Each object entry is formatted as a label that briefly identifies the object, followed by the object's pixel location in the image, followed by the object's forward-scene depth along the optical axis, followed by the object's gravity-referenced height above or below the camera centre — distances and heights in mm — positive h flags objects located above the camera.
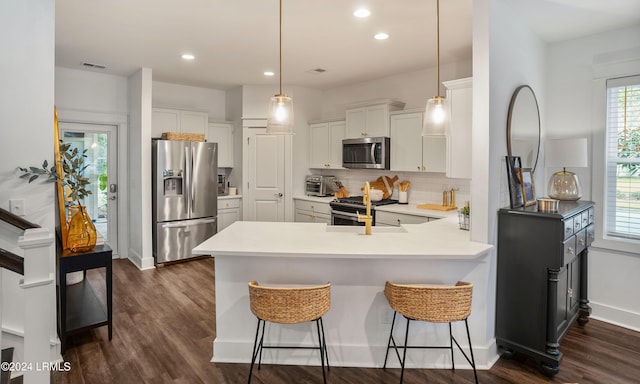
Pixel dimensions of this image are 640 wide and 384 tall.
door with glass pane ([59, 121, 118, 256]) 5195 +133
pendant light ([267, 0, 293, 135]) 2711 +496
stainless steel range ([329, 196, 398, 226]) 4766 -354
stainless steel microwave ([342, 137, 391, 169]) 4891 +404
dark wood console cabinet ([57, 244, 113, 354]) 2799 -1037
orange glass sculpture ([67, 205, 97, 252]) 2848 -402
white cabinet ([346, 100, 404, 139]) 4875 +863
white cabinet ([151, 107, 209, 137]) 5391 +908
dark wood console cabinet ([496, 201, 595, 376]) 2537 -682
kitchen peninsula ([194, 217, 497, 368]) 2576 -820
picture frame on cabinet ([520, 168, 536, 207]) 2978 -35
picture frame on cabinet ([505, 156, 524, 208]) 2844 +5
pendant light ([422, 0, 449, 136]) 2609 +463
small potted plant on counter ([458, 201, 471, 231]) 3064 -295
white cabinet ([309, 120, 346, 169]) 5613 +603
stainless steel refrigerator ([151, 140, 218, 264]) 5051 -199
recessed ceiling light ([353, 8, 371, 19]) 3012 +1397
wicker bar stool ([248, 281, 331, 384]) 2184 -720
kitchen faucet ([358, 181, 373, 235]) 2877 -278
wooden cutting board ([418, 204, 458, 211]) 4426 -297
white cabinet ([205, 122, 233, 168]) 5941 +688
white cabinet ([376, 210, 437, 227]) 4199 -427
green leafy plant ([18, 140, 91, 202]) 2398 +48
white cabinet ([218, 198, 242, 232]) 5766 -472
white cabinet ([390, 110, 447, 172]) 4387 +437
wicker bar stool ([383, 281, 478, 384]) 2213 -718
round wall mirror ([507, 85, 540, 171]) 2918 +475
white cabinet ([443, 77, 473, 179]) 3188 +503
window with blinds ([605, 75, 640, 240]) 3314 +223
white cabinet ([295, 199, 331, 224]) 5348 -445
